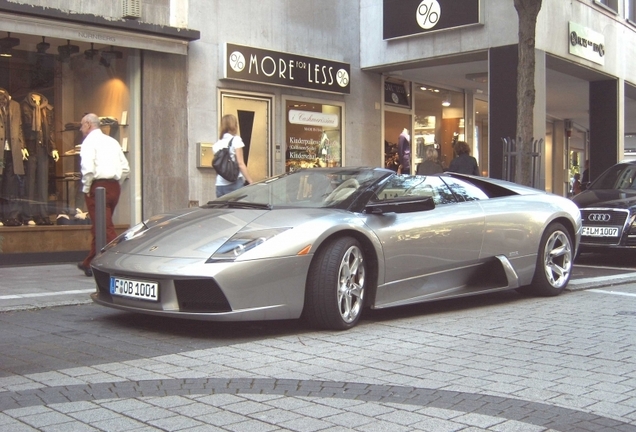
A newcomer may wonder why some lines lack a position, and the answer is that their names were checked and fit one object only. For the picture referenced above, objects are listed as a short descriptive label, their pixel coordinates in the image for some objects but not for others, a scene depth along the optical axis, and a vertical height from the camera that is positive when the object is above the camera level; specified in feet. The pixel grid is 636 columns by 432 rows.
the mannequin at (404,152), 57.57 +1.80
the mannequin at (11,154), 37.35 +1.15
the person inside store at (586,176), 76.11 +0.03
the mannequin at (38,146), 38.22 +1.56
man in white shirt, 28.76 +0.36
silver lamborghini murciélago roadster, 17.99 -1.81
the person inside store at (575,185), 98.73 -1.07
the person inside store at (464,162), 39.27 +0.72
